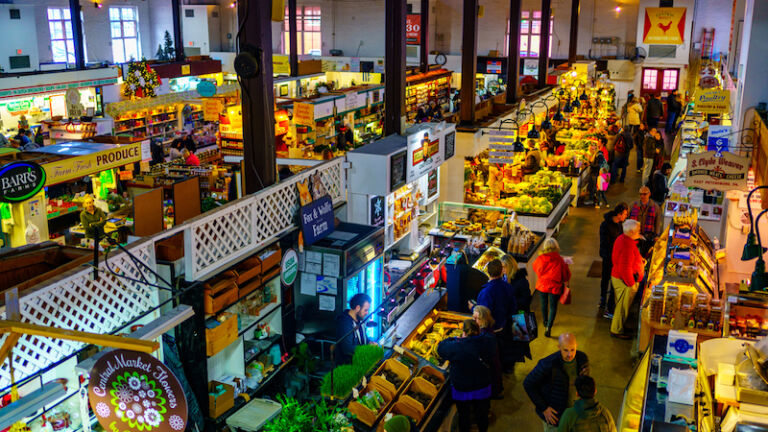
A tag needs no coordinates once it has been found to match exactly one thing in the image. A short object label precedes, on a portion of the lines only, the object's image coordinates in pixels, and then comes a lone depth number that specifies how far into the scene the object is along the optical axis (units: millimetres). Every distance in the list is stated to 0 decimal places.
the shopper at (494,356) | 6516
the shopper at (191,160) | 14592
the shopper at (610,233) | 9633
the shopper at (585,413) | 5098
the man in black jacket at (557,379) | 5738
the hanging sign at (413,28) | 30062
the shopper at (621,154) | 16547
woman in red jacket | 8695
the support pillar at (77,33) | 20469
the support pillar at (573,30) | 25781
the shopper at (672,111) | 23156
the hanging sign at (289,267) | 6871
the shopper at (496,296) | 7594
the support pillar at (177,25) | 23811
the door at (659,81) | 29266
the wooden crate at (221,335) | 5828
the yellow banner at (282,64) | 24094
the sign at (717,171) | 8609
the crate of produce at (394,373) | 6500
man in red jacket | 8758
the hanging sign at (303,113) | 14656
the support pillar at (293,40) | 24094
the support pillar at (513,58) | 17828
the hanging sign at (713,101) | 13039
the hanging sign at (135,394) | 3857
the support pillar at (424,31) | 23673
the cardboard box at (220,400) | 5934
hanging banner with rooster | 28328
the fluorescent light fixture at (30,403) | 3779
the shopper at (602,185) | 15125
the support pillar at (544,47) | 21141
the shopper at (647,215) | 10844
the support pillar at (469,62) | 13492
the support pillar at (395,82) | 10153
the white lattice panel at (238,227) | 5723
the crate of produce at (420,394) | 6195
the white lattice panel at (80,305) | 4434
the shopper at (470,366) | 6293
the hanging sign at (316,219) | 7113
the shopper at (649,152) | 14837
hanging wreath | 19922
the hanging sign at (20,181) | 8086
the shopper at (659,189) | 12461
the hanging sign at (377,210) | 8586
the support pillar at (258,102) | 6715
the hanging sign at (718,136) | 11008
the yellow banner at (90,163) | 9828
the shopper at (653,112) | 21703
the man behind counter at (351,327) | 7078
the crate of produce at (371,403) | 5941
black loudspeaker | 6684
